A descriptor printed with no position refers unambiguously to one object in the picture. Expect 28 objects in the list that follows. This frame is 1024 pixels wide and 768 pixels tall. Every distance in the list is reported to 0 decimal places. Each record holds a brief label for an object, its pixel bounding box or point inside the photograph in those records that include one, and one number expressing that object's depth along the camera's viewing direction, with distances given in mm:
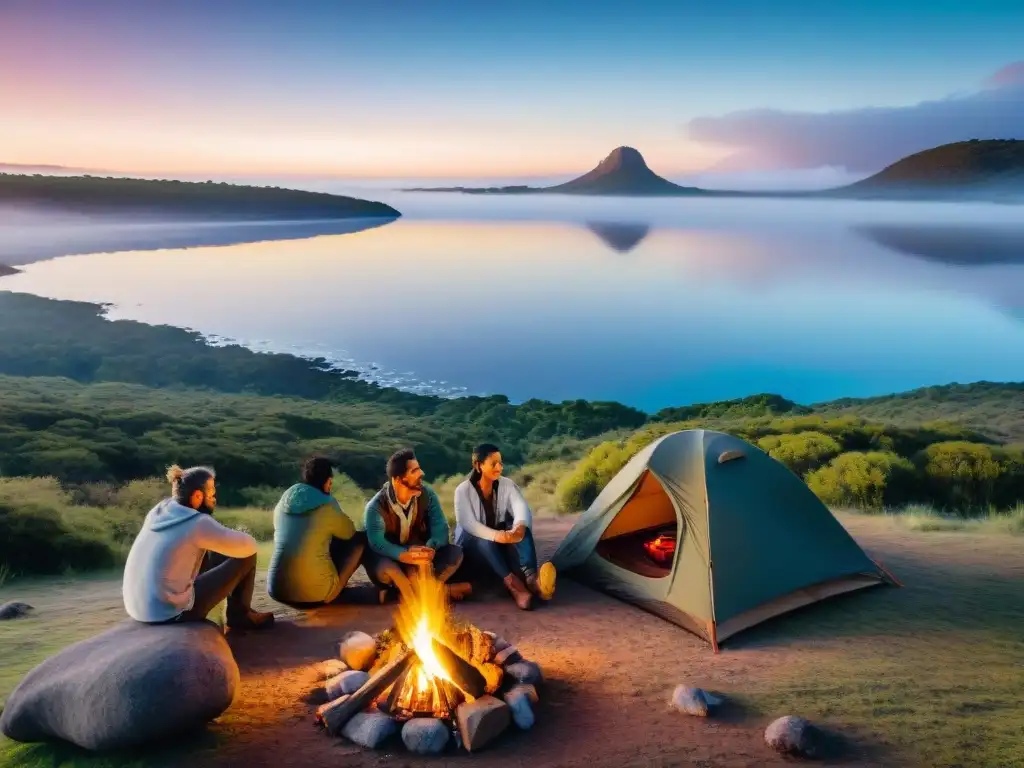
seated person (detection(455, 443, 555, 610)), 8078
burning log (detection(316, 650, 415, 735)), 5566
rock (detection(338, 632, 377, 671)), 6410
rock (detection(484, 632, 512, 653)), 6418
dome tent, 7578
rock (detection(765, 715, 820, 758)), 5340
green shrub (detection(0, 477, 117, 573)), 10391
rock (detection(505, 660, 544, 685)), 6129
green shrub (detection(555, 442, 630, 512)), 15156
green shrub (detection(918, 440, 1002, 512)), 15469
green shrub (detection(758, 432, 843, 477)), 15930
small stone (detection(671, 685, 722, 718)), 5848
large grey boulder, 5117
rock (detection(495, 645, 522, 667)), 6266
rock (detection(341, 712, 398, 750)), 5414
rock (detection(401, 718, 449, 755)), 5352
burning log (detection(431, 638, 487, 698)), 5672
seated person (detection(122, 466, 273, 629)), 5832
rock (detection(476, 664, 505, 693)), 5895
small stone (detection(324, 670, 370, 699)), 5969
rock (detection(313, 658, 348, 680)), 6336
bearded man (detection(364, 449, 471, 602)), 7733
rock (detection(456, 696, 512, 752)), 5367
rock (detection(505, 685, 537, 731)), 5656
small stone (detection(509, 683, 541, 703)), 5887
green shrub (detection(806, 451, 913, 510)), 14047
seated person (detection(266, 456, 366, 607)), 7562
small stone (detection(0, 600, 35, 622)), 7930
